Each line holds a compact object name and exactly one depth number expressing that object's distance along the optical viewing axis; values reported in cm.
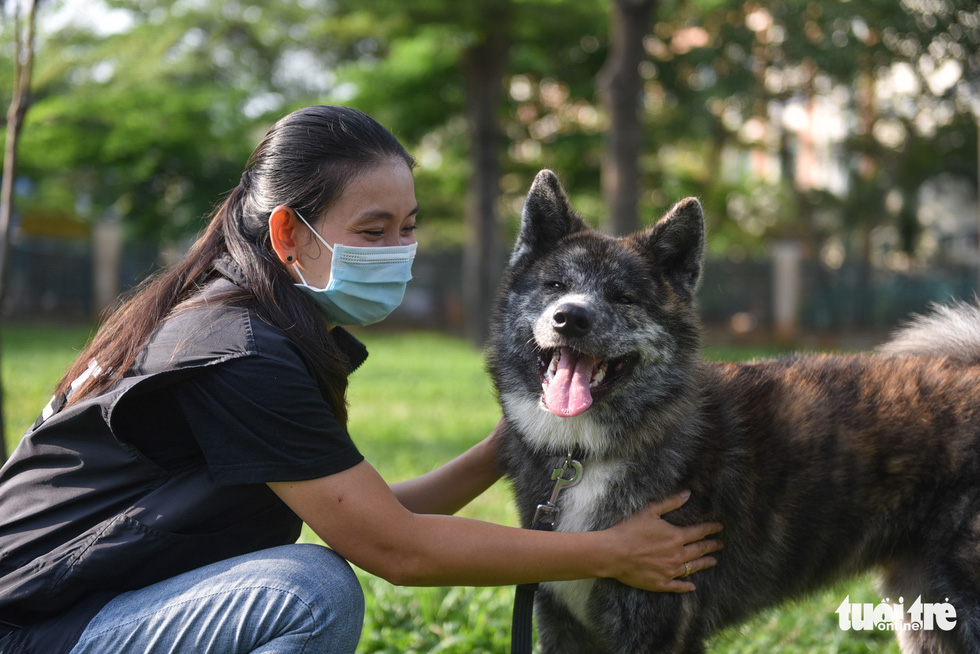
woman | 207
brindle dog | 256
